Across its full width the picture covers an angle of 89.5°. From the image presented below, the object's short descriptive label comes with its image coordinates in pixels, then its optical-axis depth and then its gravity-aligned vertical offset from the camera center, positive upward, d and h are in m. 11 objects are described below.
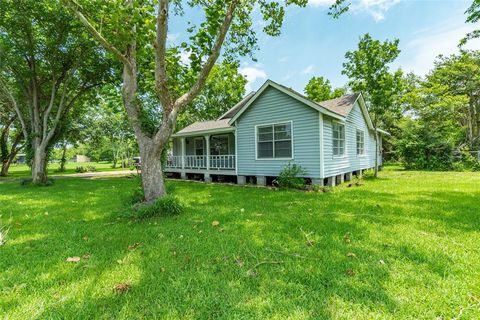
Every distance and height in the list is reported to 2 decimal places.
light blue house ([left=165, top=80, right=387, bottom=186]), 9.59 +0.70
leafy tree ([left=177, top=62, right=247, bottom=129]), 27.36 +6.56
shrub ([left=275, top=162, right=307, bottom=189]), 9.33 -0.91
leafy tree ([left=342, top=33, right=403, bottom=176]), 11.62 +4.07
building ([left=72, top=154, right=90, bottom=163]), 64.41 +0.20
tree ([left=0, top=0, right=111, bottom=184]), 10.34 +4.94
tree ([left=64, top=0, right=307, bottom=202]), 5.10 +2.57
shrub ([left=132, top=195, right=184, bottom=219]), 5.20 -1.14
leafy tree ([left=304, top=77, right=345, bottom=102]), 25.73 +6.90
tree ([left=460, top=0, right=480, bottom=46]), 8.46 +4.79
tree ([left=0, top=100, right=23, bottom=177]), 19.71 +2.05
